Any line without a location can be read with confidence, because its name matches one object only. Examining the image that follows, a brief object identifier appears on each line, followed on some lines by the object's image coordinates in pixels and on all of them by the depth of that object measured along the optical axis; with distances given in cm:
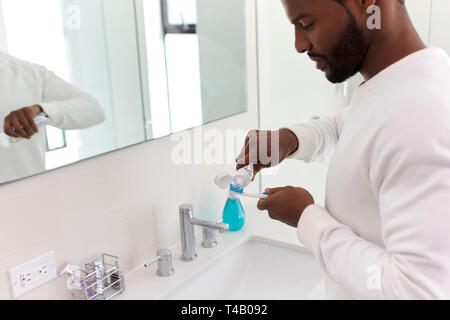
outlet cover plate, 101
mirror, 96
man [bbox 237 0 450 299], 61
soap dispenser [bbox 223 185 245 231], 151
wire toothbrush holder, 112
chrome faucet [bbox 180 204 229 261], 134
